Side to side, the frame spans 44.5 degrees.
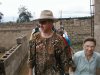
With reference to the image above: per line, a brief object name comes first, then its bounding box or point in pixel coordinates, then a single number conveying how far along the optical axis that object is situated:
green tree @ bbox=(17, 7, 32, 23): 12.57
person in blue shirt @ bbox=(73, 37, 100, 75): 1.76
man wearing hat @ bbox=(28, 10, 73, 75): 1.55
